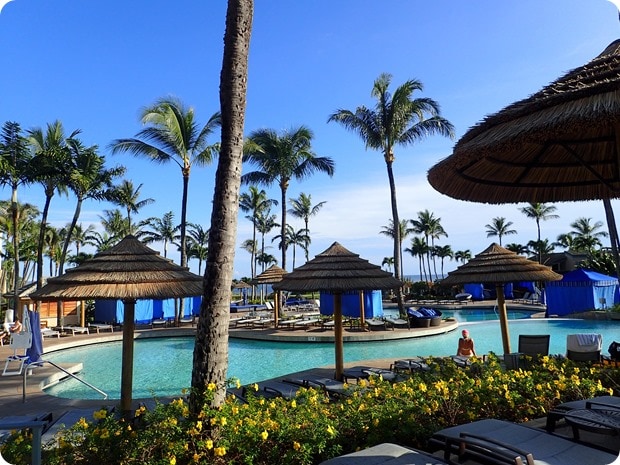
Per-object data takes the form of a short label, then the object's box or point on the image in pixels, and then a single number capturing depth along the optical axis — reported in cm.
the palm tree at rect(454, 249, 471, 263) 6036
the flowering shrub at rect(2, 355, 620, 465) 328
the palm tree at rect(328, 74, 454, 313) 2086
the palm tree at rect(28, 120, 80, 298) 1962
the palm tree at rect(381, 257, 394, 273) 6444
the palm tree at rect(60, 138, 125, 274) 2070
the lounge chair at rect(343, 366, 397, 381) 789
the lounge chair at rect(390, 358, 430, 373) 820
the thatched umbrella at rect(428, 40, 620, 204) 274
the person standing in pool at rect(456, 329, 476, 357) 937
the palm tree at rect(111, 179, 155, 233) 3492
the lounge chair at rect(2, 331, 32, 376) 788
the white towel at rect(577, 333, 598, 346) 869
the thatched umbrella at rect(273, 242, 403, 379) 843
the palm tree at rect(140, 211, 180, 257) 4753
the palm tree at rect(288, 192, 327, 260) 4816
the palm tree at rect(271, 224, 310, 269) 5055
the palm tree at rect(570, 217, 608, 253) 5213
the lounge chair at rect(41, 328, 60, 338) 1712
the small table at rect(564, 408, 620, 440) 345
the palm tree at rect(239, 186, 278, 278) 3997
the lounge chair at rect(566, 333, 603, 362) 802
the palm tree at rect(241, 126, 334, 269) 2481
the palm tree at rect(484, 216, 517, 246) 5853
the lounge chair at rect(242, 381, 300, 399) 657
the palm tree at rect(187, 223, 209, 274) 5050
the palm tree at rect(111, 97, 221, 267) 2181
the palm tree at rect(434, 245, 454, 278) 5890
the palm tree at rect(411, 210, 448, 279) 5453
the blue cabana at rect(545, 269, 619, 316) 2238
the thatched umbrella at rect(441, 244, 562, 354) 974
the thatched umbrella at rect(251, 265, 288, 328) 1958
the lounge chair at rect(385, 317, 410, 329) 1733
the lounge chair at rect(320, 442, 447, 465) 307
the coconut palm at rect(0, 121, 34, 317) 1904
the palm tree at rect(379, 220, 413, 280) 5500
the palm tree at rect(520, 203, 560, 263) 4966
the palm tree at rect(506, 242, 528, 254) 4837
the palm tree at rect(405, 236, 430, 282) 5253
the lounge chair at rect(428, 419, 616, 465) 309
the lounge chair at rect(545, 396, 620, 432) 402
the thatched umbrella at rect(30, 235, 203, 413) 584
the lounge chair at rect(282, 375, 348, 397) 673
